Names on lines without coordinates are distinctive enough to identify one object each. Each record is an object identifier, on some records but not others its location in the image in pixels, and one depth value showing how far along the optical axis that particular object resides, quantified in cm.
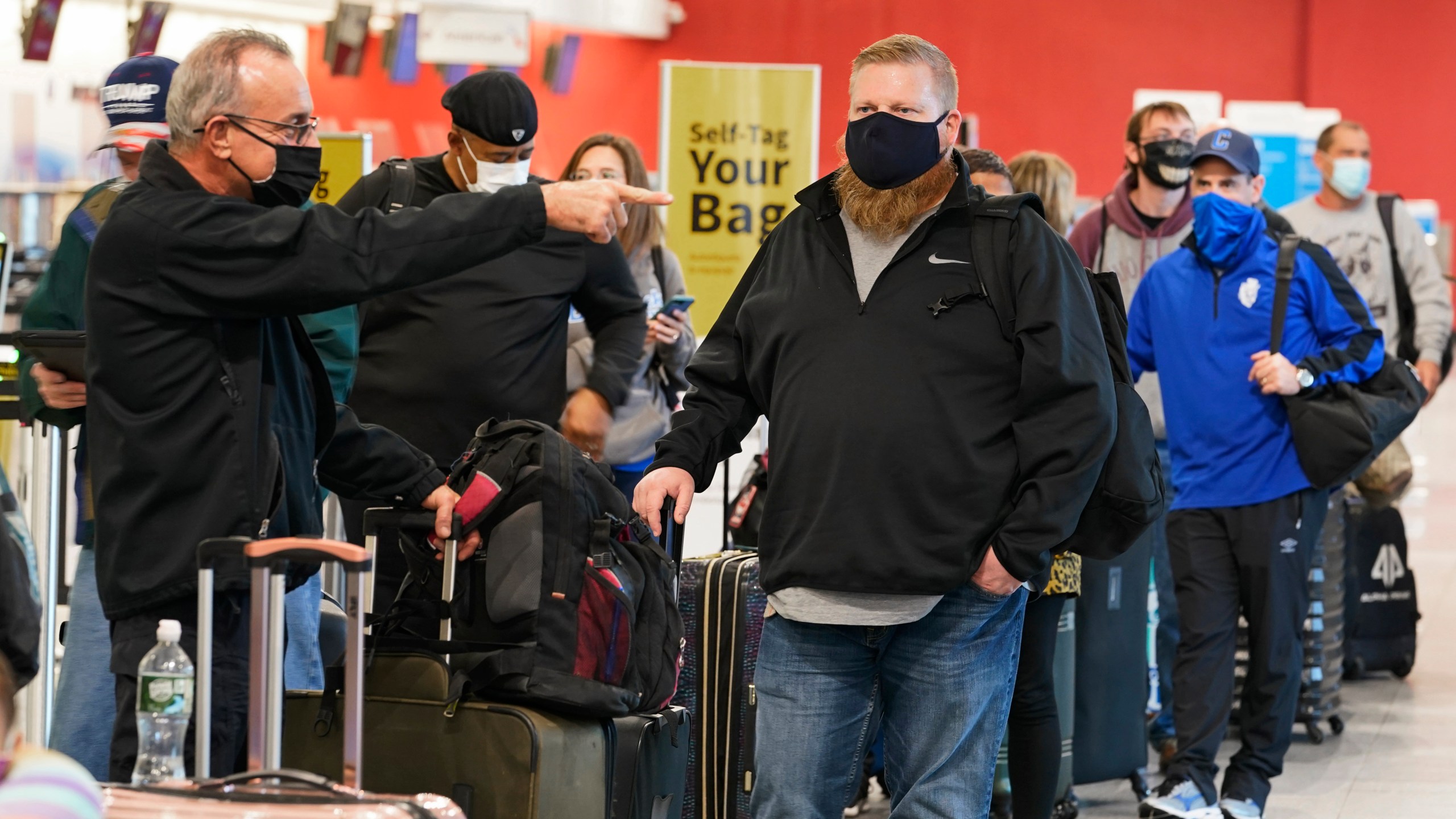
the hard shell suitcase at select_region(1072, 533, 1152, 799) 909
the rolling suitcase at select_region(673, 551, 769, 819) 753
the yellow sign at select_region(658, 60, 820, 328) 1308
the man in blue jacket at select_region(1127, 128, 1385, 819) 864
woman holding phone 959
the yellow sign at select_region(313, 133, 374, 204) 1024
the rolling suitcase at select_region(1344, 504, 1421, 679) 1272
